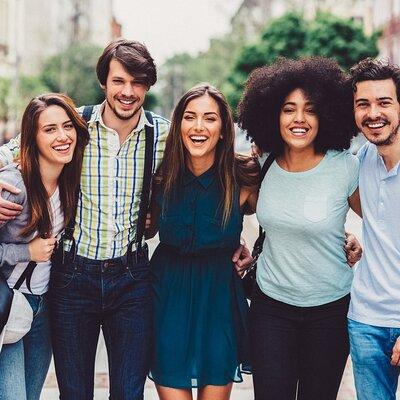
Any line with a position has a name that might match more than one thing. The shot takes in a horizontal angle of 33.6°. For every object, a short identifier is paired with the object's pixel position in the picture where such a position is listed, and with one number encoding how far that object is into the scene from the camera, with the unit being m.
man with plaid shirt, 3.69
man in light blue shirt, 3.27
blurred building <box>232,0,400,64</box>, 35.25
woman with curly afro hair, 3.60
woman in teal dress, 3.77
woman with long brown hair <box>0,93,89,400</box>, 3.43
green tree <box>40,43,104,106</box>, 45.31
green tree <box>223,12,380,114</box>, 27.66
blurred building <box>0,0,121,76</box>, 45.12
